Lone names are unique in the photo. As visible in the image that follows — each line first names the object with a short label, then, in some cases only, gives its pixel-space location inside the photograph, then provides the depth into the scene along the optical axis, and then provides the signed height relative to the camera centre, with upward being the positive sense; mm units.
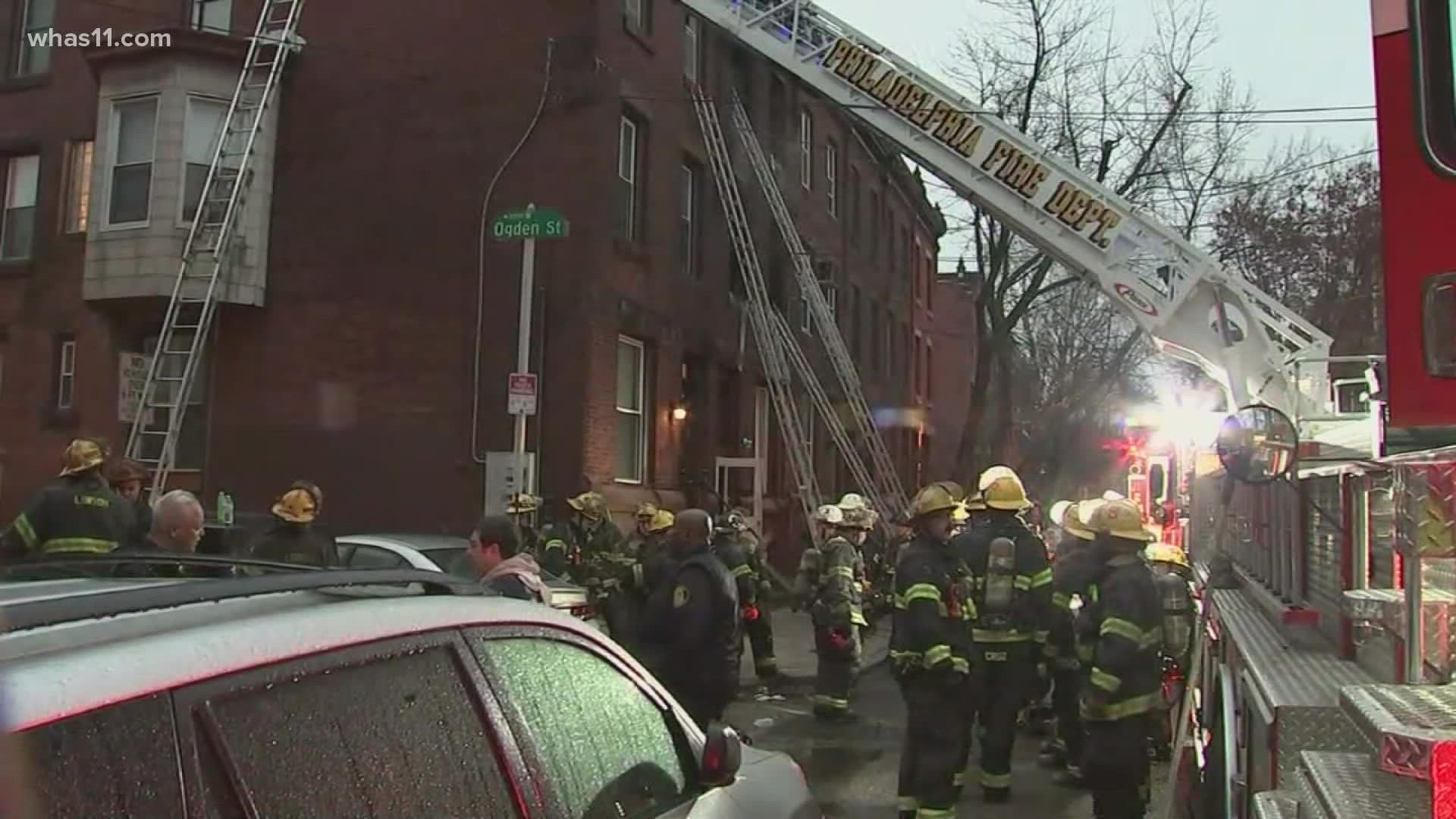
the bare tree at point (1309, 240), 25453 +5282
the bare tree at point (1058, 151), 23781 +6389
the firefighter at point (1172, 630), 6891 -745
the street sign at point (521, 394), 11328 +695
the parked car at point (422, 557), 8859 -640
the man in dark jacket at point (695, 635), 6027 -750
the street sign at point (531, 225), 11898 +2331
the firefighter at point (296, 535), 6648 -378
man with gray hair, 6332 -317
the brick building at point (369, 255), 14992 +2586
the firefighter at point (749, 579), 10703 -896
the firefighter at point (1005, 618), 7023 -723
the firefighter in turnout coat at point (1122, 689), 5531 -852
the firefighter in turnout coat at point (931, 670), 5891 -853
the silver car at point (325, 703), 1664 -387
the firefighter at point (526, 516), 11633 -455
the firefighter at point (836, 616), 9961 -1062
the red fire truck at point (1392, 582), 2424 -233
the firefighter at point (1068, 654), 7523 -993
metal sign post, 11352 +1901
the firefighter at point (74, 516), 6596 -319
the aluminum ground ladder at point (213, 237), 14648 +2655
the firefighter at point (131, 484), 7234 -154
